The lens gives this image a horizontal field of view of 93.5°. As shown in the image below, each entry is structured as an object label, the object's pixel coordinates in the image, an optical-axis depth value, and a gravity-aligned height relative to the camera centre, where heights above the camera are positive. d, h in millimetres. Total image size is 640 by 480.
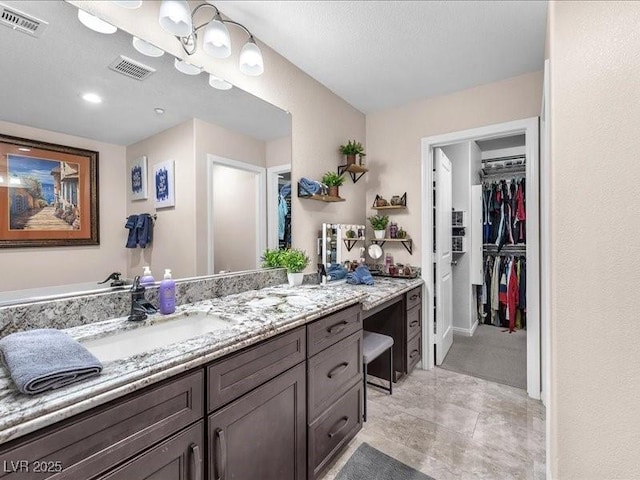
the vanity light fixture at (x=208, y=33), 1411 +1066
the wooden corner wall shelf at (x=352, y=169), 2790 +639
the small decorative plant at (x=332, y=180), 2521 +484
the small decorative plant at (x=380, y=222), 2957 +147
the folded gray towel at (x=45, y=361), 688 -300
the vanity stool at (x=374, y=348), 1937 -759
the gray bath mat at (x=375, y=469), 1572 -1250
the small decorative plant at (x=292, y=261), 2152 -165
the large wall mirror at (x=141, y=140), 1164 +502
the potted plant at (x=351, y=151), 2777 +806
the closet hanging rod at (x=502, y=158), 4052 +1073
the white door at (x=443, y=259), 2930 -233
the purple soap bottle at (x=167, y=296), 1361 -259
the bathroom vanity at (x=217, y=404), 665 -487
